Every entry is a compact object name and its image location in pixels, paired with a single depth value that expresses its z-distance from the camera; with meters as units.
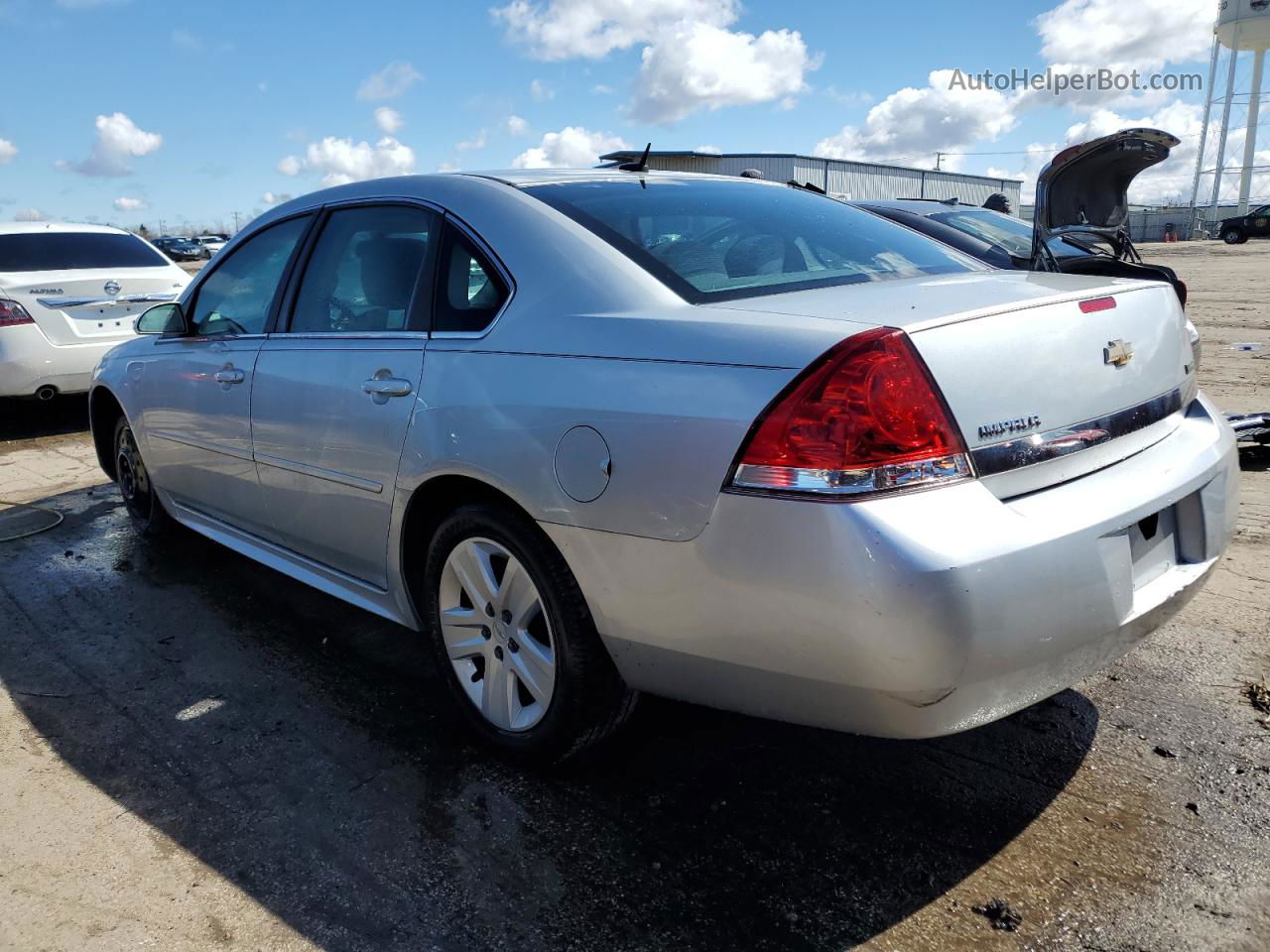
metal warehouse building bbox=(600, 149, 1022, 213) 40.09
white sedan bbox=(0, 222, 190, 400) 7.31
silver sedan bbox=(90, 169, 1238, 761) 1.90
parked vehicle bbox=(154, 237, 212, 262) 49.41
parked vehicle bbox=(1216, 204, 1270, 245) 39.47
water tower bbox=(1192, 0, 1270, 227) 61.94
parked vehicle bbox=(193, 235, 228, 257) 53.04
